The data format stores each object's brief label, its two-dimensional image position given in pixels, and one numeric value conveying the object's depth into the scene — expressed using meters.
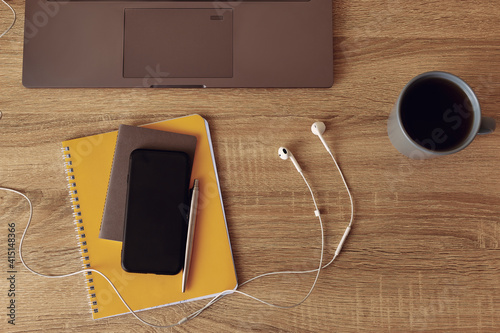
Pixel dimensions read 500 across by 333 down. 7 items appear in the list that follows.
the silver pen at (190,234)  0.68
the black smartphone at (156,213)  0.67
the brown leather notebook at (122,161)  0.70
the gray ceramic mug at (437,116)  0.59
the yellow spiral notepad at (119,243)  0.70
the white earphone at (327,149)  0.70
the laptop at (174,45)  0.71
